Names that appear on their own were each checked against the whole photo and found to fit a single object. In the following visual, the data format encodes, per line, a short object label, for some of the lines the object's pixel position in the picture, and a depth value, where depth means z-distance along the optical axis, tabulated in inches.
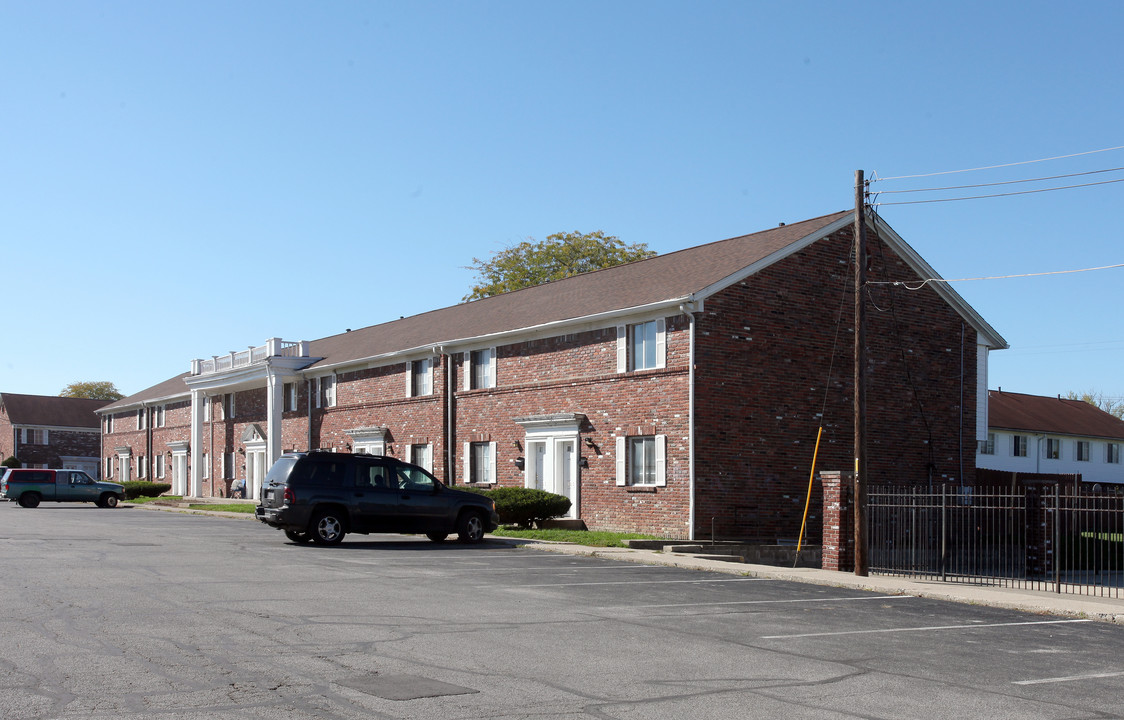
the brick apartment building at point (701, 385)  1036.5
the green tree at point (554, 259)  2581.2
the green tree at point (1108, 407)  3831.2
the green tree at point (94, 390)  4677.7
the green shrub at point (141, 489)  2153.1
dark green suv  850.1
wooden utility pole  812.6
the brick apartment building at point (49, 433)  3442.4
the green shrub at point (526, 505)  1064.8
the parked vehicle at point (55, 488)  1717.5
